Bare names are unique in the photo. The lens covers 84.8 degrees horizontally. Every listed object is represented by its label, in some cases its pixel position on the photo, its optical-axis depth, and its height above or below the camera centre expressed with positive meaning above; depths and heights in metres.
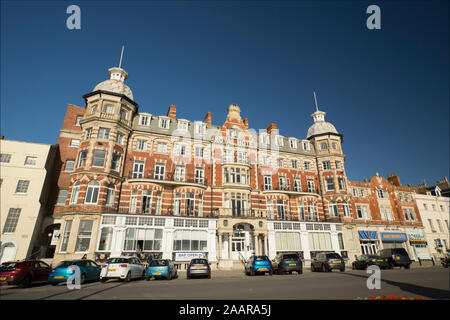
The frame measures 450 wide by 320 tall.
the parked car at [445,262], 26.80 -0.65
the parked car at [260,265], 20.06 -0.66
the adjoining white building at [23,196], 23.94 +5.91
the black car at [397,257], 26.17 -0.17
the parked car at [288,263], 20.69 -0.53
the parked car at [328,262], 22.03 -0.52
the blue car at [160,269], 17.11 -0.80
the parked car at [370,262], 24.88 -0.57
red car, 13.73 -0.84
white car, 15.68 -0.75
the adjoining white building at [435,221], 40.91 +5.68
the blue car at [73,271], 14.18 -0.80
